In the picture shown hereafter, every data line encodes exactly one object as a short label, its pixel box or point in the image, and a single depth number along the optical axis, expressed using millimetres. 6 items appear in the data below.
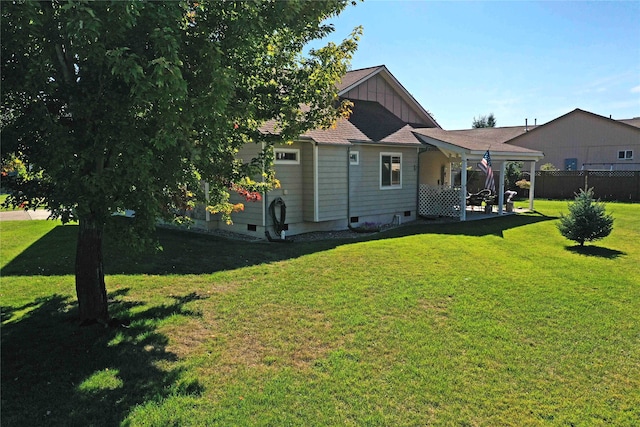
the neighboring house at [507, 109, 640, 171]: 32062
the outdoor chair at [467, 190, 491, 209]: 19469
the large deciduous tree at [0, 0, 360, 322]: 3613
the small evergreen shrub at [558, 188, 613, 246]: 11031
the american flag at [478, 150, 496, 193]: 16523
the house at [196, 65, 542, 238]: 12820
